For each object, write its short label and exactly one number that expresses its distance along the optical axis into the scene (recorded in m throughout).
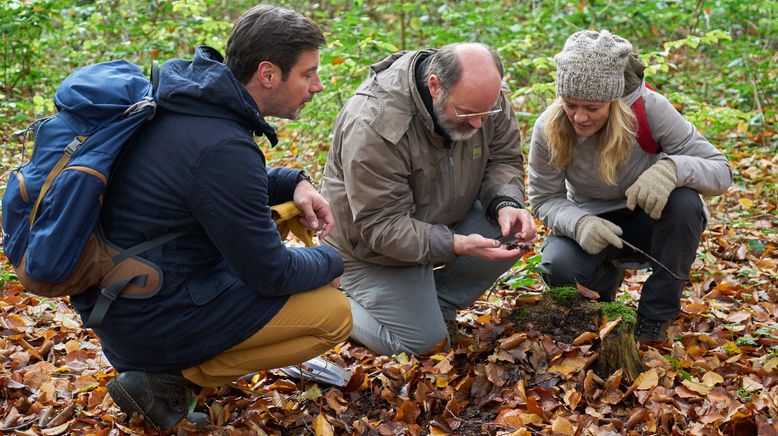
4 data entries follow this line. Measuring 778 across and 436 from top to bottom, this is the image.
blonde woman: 3.46
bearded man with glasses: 3.40
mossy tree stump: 3.18
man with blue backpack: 2.57
